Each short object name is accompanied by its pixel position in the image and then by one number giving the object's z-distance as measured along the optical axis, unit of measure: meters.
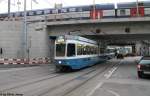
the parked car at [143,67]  9.66
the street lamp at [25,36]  18.81
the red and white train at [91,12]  19.07
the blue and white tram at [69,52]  12.29
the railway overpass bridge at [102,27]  18.84
